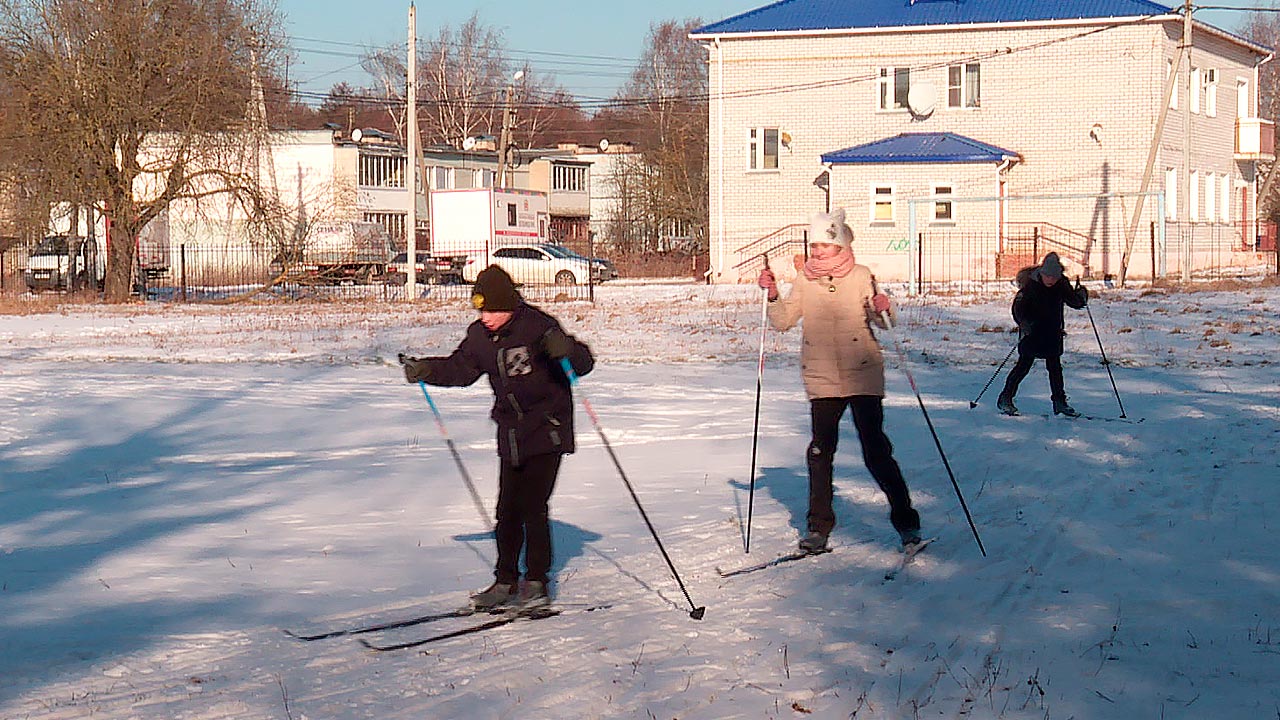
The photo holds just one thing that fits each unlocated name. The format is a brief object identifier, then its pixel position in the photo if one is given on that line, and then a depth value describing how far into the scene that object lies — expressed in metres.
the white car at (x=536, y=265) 44.38
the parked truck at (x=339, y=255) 38.06
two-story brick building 41.91
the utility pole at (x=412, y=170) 36.44
